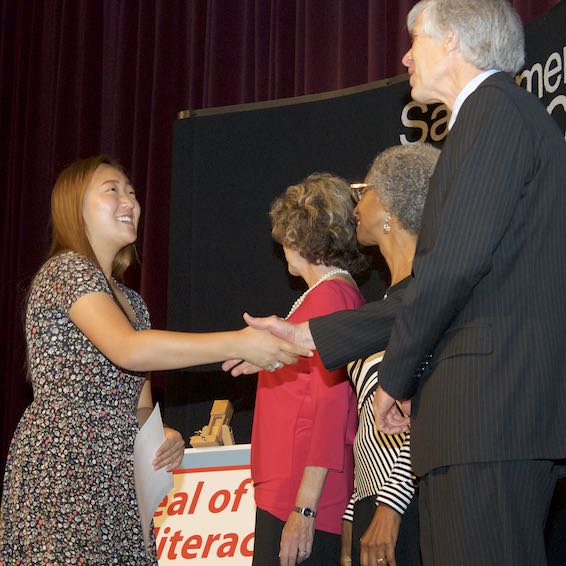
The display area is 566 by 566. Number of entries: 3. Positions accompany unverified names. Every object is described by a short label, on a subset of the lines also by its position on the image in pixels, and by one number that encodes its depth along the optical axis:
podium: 3.21
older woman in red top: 2.54
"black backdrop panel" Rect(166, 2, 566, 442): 3.61
